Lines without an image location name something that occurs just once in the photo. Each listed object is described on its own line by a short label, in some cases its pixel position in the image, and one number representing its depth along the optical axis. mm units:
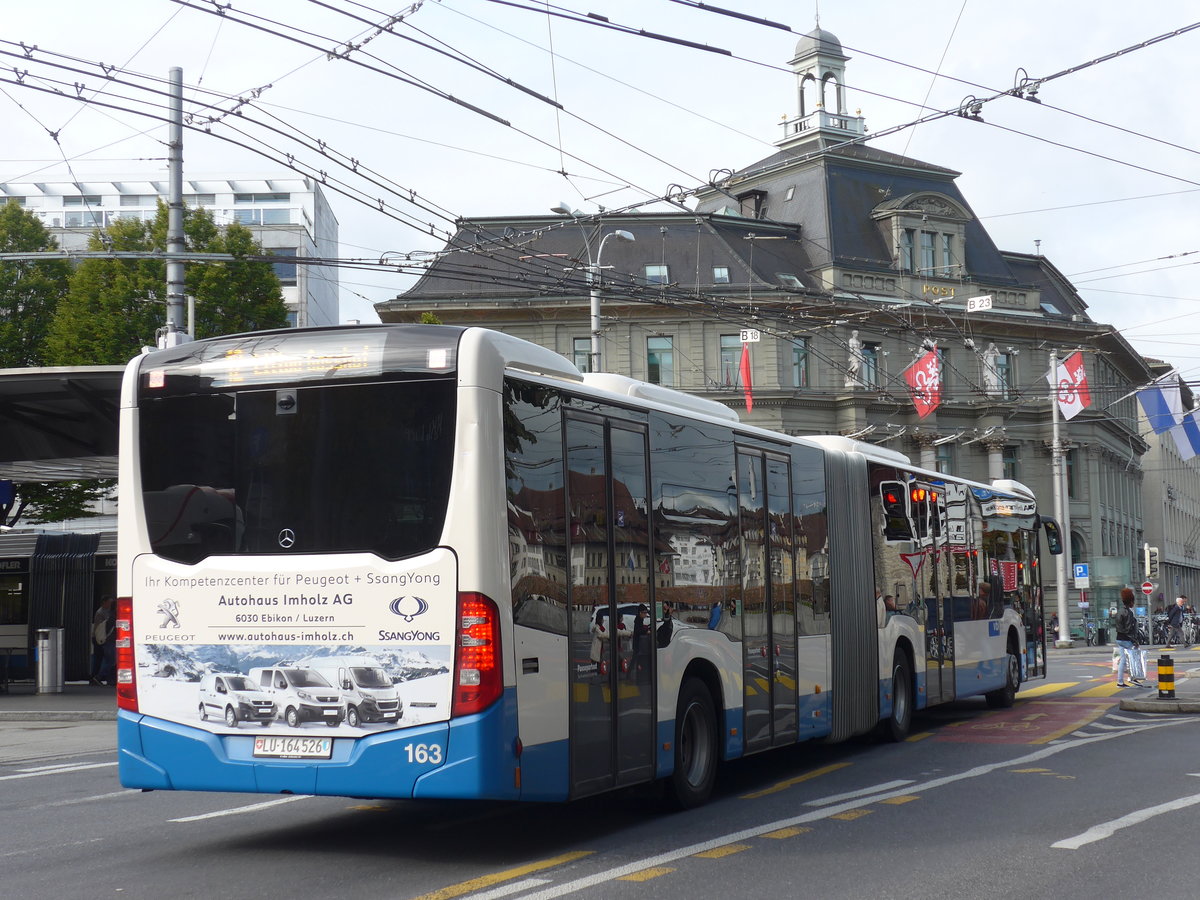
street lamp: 21234
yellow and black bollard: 20828
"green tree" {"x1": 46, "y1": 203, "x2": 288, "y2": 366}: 41062
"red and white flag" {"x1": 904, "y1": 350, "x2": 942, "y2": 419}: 42375
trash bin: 27047
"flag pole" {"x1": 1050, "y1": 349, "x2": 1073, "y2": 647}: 49375
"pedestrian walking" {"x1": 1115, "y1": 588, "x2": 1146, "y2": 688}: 25197
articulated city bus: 8438
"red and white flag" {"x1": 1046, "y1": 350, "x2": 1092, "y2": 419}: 40875
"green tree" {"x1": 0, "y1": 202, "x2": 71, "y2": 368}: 43125
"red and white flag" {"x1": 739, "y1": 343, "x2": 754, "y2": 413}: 44131
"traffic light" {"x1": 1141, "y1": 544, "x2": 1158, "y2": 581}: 43562
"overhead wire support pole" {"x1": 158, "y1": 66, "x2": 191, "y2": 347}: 21828
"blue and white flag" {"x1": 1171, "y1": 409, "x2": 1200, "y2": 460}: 38125
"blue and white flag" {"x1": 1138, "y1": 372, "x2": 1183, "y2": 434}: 37438
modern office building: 95500
